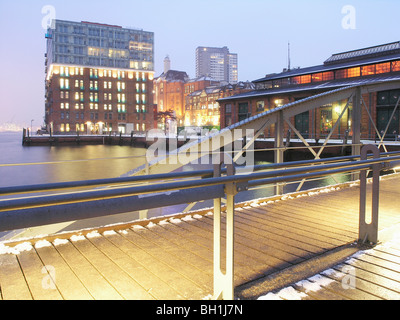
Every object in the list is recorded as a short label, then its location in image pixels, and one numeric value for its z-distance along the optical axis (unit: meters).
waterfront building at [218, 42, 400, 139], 36.91
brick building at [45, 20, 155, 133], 96.38
